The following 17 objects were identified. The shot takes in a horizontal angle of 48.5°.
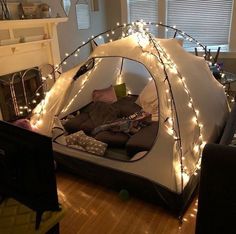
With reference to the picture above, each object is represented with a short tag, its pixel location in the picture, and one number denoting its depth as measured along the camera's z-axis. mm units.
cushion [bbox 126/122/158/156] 2084
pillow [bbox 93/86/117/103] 3053
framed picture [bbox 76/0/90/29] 3860
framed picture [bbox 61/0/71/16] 3569
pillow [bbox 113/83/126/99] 3225
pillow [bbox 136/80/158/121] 2723
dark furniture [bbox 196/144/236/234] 1221
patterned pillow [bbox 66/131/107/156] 2170
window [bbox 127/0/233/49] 3805
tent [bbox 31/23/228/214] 1813
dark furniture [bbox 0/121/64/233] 1066
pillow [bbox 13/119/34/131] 2262
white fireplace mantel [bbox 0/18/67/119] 2756
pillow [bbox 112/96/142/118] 2783
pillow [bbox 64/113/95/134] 2535
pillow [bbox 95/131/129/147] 2277
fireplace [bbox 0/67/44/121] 2907
